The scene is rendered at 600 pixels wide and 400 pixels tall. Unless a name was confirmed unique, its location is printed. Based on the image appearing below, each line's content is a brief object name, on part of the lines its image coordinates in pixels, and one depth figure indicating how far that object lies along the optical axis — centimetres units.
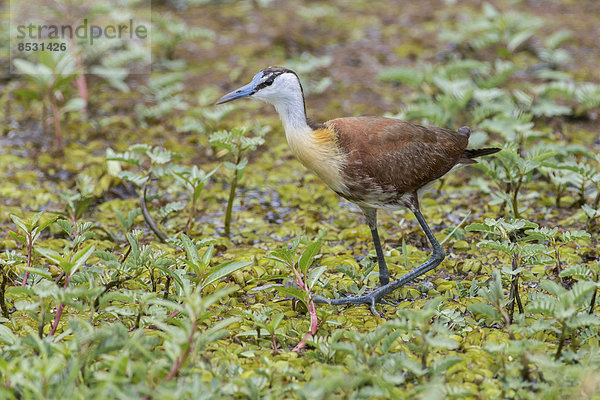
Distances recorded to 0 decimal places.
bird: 855
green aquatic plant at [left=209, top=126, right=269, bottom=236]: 976
